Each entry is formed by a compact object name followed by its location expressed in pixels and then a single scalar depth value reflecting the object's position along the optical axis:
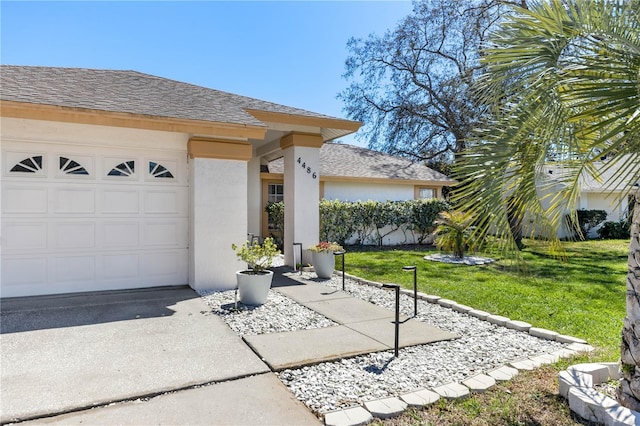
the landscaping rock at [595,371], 3.71
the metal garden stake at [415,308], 6.31
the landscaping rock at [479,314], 6.23
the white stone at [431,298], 7.24
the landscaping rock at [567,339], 5.09
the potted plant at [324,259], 9.29
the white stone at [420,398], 3.45
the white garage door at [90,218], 6.92
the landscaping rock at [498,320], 5.91
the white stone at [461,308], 6.58
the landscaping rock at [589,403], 3.15
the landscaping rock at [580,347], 4.80
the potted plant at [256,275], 6.67
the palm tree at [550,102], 2.96
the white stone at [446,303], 6.95
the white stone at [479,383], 3.73
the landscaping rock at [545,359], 4.41
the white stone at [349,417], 3.11
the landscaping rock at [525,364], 4.26
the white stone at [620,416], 2.90
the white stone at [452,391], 3.59
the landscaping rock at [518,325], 5.62
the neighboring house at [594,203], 22.05
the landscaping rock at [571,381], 3.49
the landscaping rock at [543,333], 5.29
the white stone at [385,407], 3.26
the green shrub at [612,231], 21.62
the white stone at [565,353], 4.62
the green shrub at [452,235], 12.58
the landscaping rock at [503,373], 3.97
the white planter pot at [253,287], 6.66
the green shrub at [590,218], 21.61
